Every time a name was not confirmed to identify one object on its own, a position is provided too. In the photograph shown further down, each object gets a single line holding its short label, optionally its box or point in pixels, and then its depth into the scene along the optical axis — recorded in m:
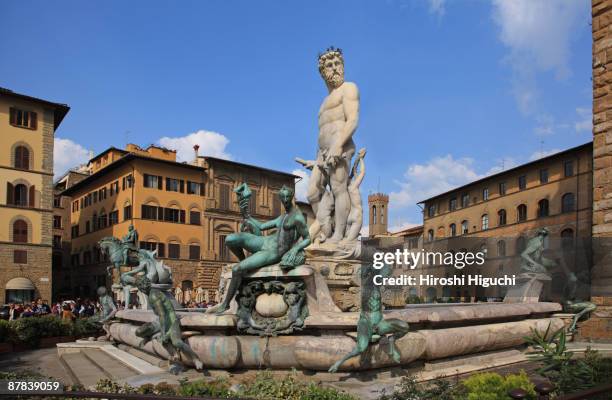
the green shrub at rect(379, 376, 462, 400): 4.59
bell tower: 120.50
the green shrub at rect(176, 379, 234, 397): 4.89
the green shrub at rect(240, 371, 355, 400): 4.81
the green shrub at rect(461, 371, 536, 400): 4.41
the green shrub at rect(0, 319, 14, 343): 12.62
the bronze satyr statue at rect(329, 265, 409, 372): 6.22
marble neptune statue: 9.89
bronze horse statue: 11.09
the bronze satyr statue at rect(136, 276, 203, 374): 6.66
